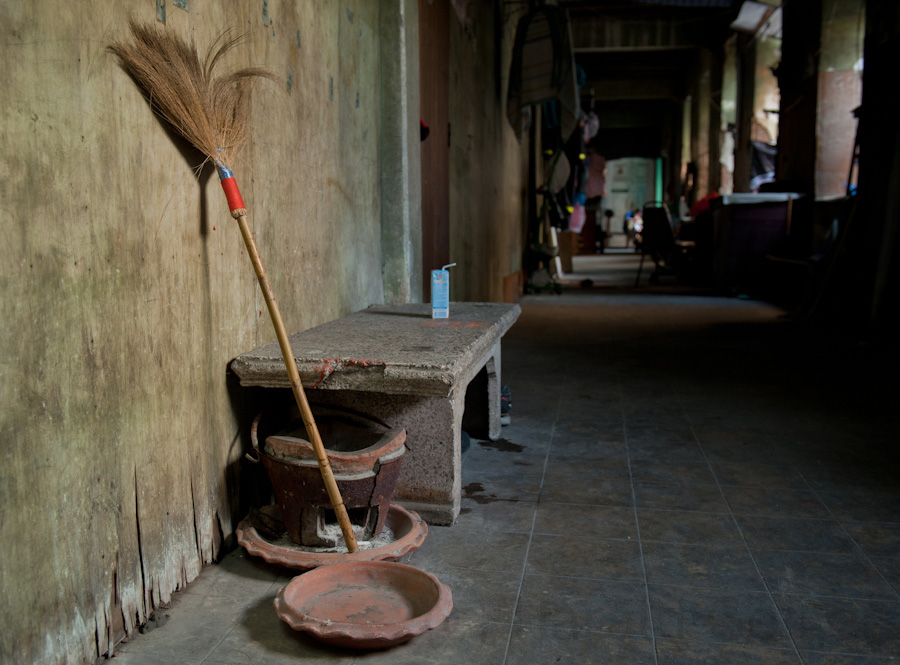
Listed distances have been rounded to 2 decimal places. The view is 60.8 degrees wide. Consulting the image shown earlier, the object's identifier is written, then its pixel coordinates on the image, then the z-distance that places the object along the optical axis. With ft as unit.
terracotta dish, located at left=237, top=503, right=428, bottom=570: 7.63
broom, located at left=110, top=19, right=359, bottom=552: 6.47
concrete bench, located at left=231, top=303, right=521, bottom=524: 7.82
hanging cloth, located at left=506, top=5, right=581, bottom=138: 26.81
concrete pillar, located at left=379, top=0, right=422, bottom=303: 13.50
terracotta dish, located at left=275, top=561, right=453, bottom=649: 6.20
